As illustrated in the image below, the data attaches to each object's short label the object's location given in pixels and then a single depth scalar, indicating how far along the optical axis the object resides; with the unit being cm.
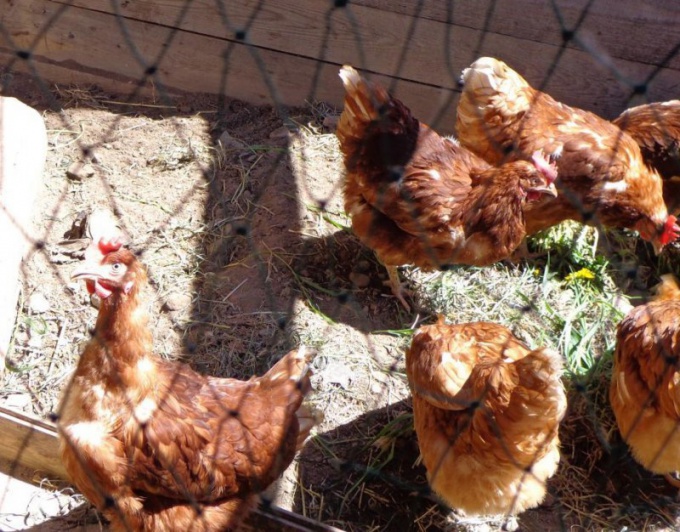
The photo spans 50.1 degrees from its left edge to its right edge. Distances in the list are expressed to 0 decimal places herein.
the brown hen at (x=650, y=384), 204
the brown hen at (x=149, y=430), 175
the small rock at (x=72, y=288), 256
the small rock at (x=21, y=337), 242
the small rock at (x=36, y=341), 242
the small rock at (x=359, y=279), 278
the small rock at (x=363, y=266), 284
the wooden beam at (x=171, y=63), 311
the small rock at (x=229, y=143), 305
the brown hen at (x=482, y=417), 179
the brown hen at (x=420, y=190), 251
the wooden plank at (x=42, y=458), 188
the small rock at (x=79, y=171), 290
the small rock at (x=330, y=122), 318
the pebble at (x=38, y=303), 250
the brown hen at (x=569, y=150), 271
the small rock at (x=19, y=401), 226
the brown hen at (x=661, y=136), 279
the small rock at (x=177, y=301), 255
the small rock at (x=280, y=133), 312
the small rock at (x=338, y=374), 241
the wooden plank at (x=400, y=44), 290
